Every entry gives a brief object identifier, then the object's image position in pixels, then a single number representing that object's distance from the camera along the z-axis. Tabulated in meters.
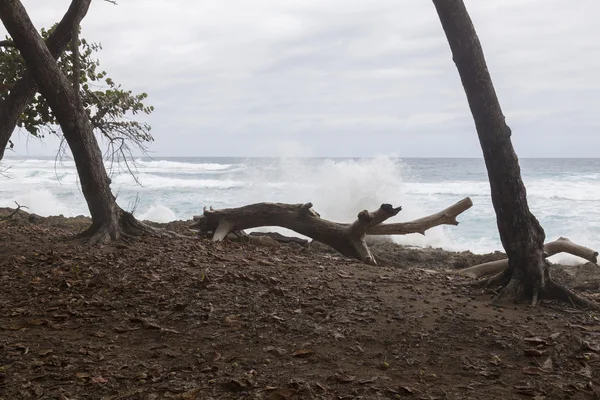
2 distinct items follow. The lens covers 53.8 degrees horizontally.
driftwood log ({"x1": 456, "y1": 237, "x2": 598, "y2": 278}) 8.17
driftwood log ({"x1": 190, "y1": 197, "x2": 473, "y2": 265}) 8.71
